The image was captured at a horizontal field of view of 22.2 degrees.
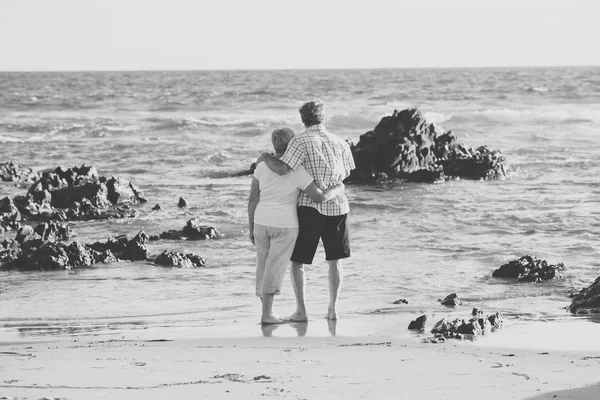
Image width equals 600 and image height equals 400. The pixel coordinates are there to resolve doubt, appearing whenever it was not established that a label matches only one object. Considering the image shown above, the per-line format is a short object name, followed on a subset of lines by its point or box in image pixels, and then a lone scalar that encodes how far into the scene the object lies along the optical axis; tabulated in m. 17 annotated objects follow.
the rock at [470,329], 11.10
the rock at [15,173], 32.47
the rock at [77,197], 24.28
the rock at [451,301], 13.74
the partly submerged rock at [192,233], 20.82
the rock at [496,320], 11.61
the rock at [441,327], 11.21
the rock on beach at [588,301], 12.86
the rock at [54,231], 20.60
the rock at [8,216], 22.60
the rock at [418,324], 11.64
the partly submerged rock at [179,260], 17.47
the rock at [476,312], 12.39
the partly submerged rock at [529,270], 15.77
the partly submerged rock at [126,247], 18.25
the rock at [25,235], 19.63
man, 11.50
